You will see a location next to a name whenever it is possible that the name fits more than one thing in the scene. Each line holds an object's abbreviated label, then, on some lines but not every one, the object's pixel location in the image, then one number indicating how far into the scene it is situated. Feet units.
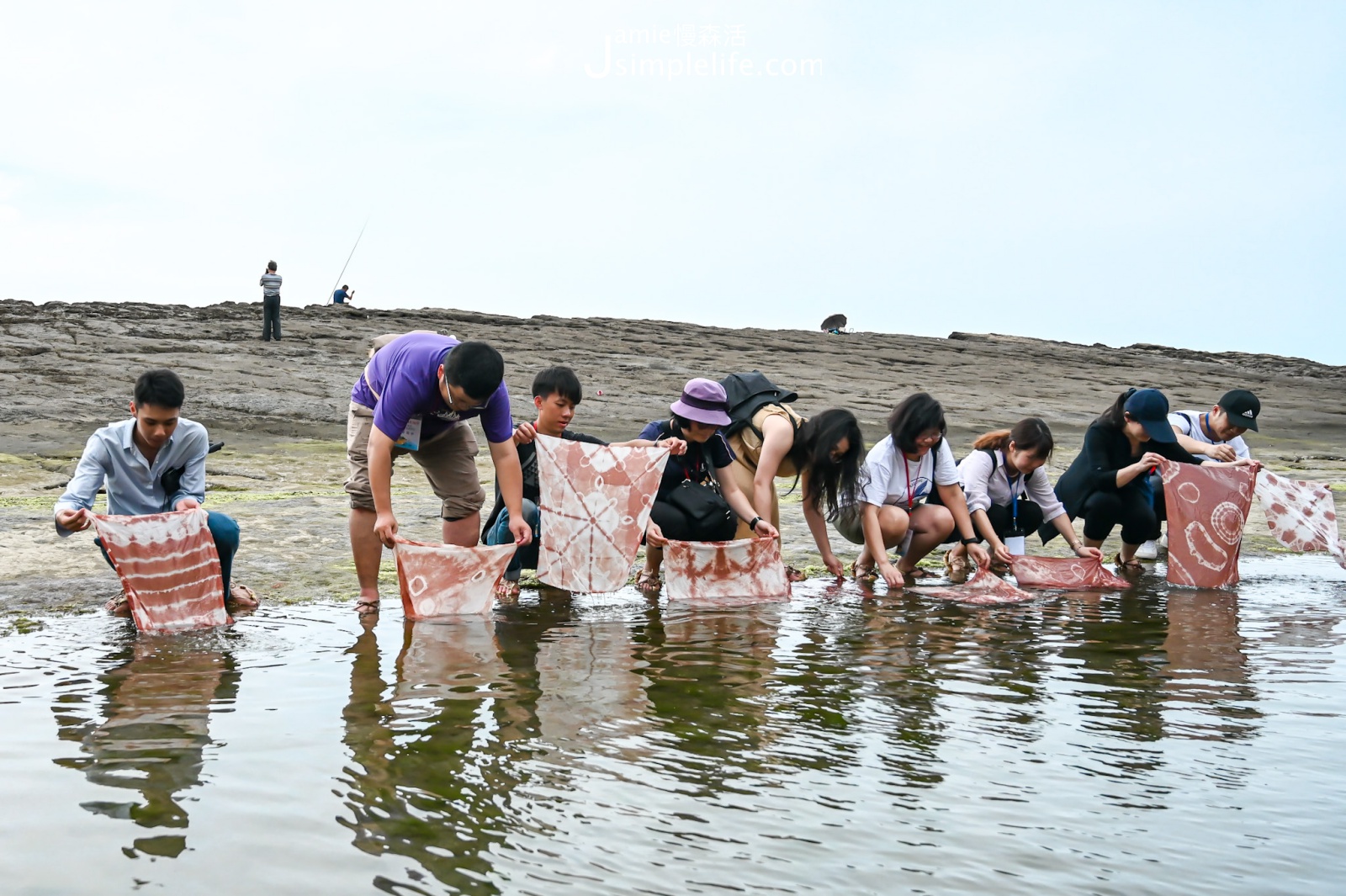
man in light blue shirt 14.89
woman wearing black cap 21.93
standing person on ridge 71.92
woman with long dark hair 19.35
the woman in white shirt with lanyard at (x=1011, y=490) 20.36
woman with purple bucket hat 19.21
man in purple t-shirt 15.37
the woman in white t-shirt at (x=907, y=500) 19.53
